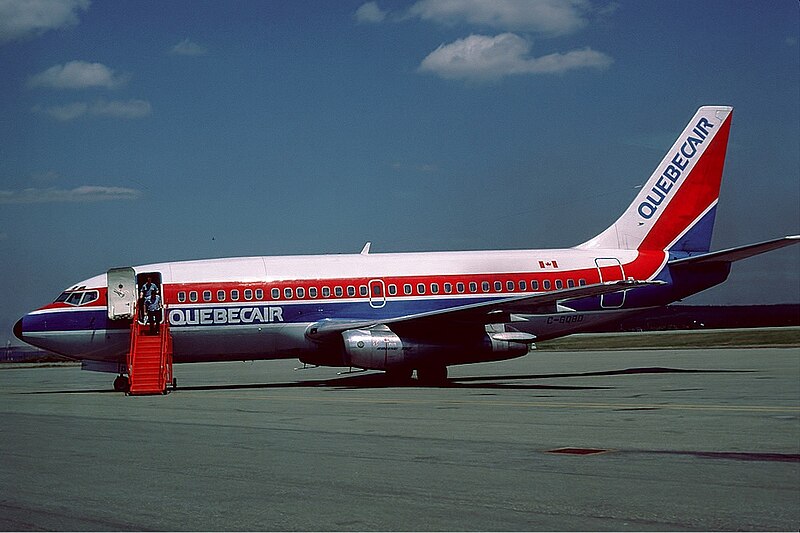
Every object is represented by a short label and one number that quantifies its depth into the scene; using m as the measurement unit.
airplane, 27.88
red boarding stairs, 26.70
